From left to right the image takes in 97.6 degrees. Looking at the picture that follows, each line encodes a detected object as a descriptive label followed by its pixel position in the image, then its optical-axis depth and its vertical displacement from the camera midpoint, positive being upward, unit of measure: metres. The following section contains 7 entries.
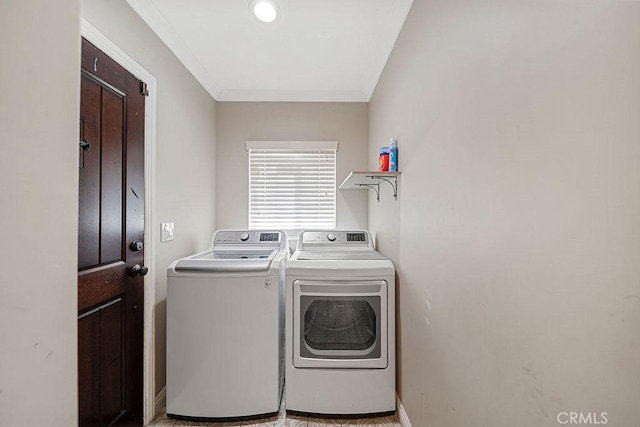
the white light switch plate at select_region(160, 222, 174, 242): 1.81 -0.12
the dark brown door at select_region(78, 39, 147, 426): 1.25 -0.15
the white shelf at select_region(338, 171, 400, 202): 1.75 +0.26
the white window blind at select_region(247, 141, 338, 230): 2.89 +0.26
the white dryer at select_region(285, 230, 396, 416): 1.74 -0.79
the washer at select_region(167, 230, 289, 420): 1.71 -0.77
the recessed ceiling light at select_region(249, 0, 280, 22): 1.61 +1.21
